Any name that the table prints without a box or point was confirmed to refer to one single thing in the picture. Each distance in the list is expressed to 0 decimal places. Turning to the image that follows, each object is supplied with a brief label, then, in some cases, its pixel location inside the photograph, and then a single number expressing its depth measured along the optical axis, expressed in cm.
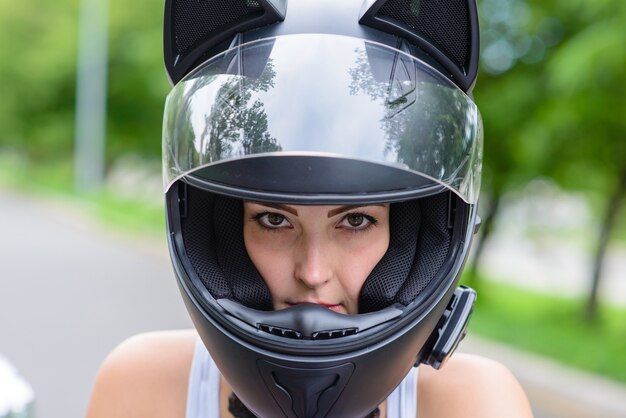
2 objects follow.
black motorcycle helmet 133
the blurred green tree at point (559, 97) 441
